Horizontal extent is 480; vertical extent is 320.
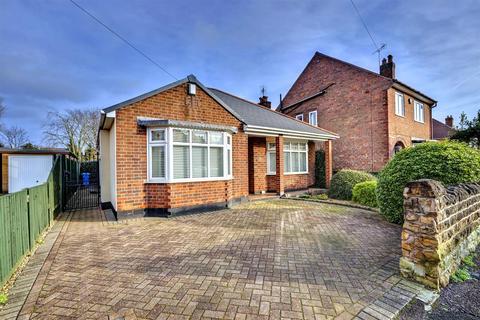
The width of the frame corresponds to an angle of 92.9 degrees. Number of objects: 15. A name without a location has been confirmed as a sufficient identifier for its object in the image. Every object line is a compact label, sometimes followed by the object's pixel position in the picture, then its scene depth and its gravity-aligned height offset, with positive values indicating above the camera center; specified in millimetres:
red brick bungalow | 7164 +408
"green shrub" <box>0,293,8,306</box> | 2803 -1670
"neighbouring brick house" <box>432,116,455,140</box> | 32344 +4361
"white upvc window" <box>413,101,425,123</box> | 18281 +3755
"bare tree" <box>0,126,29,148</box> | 36266 +4710
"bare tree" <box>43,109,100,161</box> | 31703 +4524
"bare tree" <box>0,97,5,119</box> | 30916 +7889
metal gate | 9764 -1751
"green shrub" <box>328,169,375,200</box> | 10609 -1101
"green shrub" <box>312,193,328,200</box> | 10716 -1808
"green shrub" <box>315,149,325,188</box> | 14152 -543
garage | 14184 -107
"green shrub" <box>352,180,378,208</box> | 8977 -1434
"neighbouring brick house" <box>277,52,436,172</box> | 15266 +3669
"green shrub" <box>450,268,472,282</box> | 3508 -1884
